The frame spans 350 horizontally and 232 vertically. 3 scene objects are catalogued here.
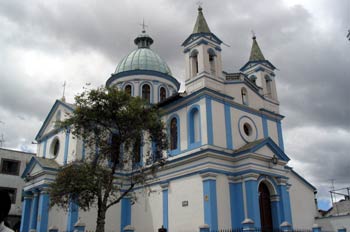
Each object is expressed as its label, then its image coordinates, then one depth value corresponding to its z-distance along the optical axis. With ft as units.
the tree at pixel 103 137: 50.80
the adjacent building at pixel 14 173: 110.83
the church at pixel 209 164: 67.26
